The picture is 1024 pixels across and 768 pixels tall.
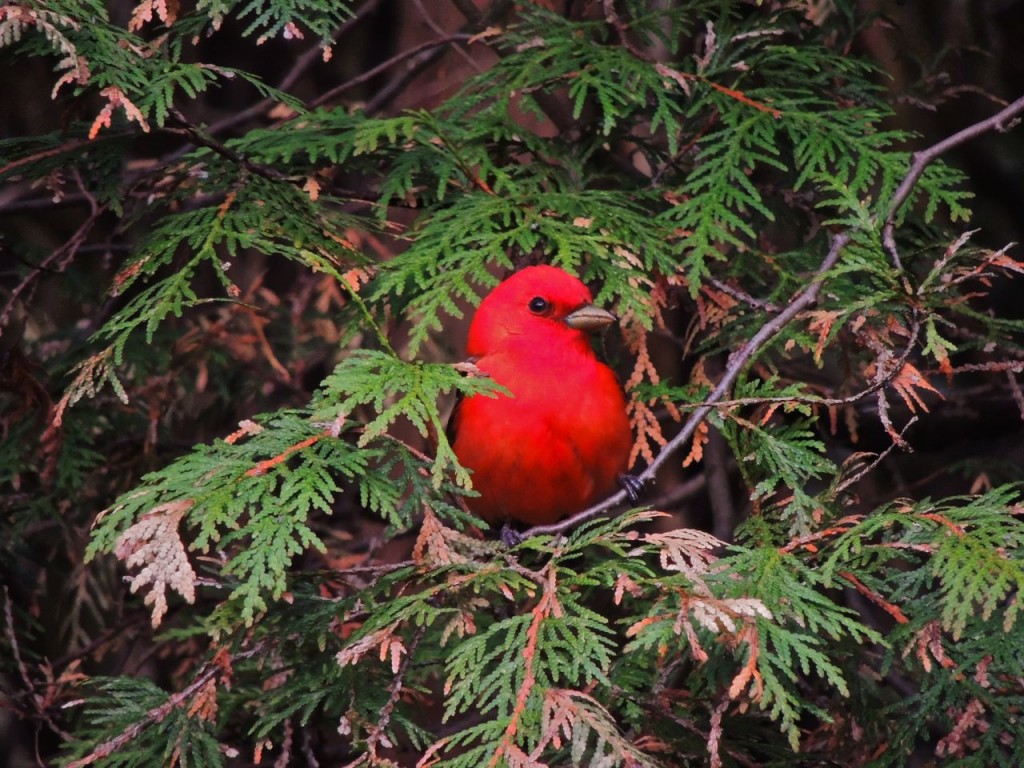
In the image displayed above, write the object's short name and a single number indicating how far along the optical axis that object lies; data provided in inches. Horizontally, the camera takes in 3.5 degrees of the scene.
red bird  199.2
